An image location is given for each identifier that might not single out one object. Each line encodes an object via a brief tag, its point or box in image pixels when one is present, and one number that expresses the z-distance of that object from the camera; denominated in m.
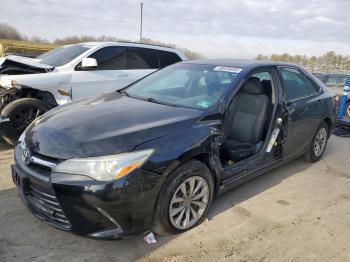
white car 5.14
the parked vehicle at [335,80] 9.78
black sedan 2.47
